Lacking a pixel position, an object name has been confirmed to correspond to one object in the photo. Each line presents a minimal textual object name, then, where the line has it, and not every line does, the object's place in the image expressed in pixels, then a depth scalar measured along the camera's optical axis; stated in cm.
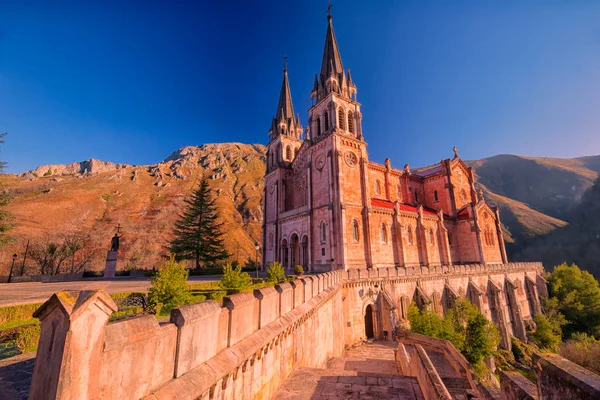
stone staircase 606
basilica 2756
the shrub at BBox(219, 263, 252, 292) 1417
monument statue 2760
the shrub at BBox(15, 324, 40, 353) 649
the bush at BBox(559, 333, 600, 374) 1775
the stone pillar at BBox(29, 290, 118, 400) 185
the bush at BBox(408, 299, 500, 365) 1783
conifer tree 3882
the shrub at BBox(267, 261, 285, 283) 1910
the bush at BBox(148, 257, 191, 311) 1005
